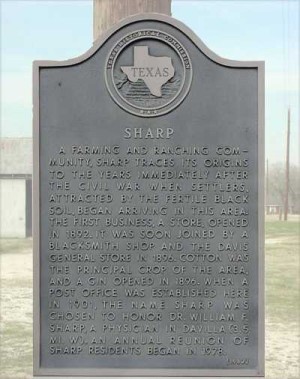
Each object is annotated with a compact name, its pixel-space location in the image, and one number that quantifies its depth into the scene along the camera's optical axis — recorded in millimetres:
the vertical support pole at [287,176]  33250
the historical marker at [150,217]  3857
